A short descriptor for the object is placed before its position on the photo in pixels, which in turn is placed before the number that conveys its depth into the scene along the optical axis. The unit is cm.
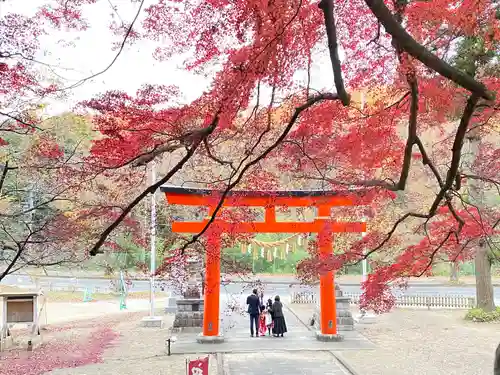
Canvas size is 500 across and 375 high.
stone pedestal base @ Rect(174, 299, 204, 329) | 1573
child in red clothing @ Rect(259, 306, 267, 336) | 1488
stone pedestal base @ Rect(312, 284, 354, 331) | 1595
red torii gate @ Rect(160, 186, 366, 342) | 1224
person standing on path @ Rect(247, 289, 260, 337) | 1433
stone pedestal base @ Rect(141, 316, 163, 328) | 1716
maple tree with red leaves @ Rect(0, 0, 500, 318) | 416
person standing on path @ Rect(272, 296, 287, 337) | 1416
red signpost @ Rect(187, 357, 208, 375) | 741
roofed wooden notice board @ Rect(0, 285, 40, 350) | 1444
